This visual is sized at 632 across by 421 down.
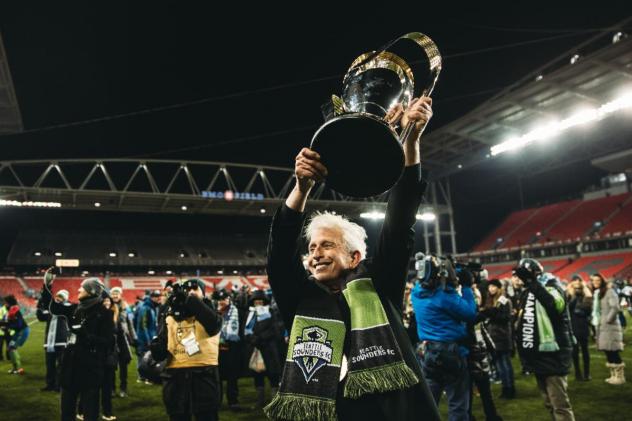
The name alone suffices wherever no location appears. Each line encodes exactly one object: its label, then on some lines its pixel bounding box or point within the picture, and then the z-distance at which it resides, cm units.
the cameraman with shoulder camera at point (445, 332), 450
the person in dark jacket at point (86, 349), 491
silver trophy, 155
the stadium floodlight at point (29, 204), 2294
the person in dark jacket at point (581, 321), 841
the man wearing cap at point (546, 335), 464
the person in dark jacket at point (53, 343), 861
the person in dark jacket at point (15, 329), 1101
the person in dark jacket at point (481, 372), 556
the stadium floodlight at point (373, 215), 2816
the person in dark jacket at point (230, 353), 758
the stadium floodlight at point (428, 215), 2767
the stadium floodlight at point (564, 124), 1955
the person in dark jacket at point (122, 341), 856
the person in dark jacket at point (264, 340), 733
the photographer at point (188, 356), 441
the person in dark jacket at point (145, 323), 984
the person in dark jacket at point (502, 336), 747
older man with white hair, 166
